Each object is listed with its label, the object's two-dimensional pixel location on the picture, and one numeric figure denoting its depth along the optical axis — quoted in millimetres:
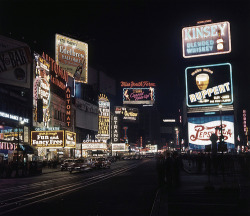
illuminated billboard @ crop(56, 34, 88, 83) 100625
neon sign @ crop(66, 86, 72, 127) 79938
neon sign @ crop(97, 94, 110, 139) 129250
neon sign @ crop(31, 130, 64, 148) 61219
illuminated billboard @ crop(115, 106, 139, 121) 198000
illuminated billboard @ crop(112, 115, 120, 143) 152625
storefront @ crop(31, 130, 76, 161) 61219
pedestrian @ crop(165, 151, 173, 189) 20688
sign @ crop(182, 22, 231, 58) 102688
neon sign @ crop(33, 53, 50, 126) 61969
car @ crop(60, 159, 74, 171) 51159
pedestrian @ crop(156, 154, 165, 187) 21406
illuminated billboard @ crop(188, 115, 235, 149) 93644
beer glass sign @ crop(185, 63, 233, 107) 99381
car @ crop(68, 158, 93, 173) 42969
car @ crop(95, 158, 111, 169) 51406
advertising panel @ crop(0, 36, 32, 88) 54500
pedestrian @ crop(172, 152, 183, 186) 20656
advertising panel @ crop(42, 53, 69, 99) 73000
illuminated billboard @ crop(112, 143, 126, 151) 141250
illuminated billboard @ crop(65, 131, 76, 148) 62331
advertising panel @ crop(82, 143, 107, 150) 97188
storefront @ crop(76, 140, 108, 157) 97194
